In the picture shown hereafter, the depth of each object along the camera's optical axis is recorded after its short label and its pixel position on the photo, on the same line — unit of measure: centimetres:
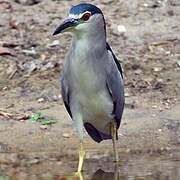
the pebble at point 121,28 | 2119
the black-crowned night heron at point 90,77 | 1430
